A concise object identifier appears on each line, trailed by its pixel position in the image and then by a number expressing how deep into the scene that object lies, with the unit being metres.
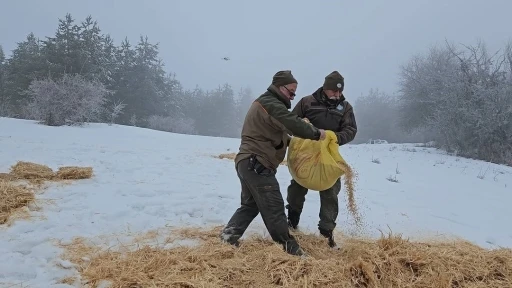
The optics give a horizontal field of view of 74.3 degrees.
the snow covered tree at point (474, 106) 16.00
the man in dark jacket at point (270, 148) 3.33
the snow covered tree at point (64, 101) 16.05
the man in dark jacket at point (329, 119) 3.88
